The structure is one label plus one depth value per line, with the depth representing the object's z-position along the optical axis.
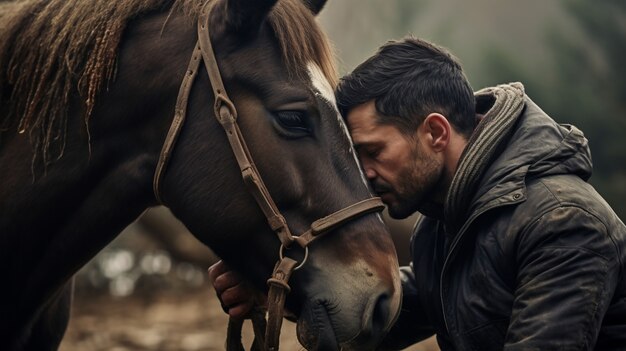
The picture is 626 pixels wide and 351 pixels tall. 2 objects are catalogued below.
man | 2.43
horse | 2.57
